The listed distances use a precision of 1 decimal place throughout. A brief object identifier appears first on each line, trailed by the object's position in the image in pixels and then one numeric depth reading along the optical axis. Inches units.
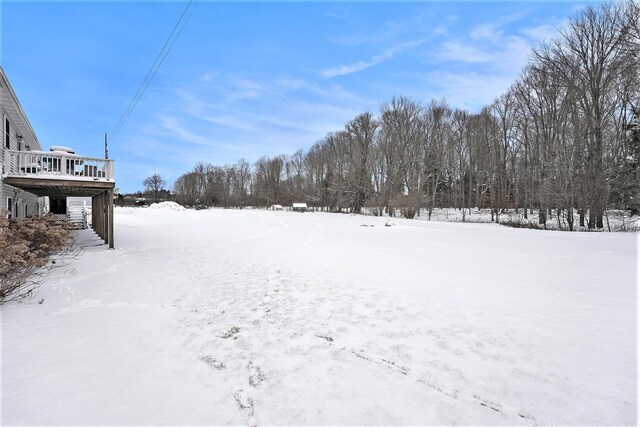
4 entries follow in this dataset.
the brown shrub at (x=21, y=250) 201.0
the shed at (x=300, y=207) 2274.4
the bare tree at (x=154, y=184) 3532.7
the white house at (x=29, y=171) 395.2
